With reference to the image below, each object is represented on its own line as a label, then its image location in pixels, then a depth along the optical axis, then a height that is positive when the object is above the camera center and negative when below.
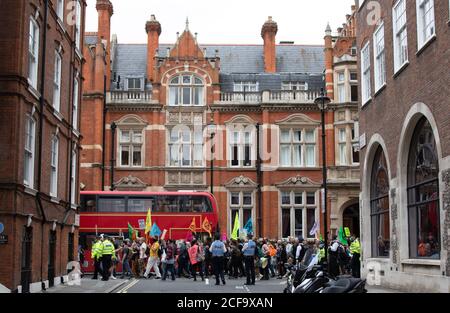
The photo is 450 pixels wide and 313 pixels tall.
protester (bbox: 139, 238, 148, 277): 30.16 -0.92
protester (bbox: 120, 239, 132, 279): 30.10 -1.05
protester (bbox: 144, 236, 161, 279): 28.69 -1.03
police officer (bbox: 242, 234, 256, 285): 24.70 -0.85
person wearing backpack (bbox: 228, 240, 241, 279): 28.34 -1.06
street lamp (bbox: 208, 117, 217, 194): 43.32 +6.75
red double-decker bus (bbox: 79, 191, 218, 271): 35.41 +1.24
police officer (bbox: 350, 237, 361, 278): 26.58 -1.00
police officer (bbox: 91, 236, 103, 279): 26.81 -0.78
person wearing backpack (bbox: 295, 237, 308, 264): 28.05 -0.67
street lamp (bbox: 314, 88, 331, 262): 24.26 +4.95
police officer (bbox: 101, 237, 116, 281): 26.42 -0.77
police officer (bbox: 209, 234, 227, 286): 24.56 -0.76
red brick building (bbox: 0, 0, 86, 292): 17.52 +2.95
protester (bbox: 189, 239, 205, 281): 28.61 -0.92
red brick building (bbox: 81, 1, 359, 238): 44.31 +6.51
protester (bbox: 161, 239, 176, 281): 28.23 -0.91
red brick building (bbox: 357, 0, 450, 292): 16.66 +2.71
